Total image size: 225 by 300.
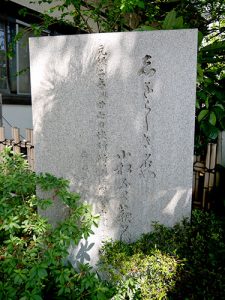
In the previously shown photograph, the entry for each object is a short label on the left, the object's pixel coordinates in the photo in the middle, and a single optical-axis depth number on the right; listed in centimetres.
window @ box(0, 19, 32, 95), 546
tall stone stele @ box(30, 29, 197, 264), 242
